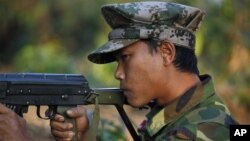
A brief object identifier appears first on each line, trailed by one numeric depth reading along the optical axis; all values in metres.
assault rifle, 6.35
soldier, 5.89
